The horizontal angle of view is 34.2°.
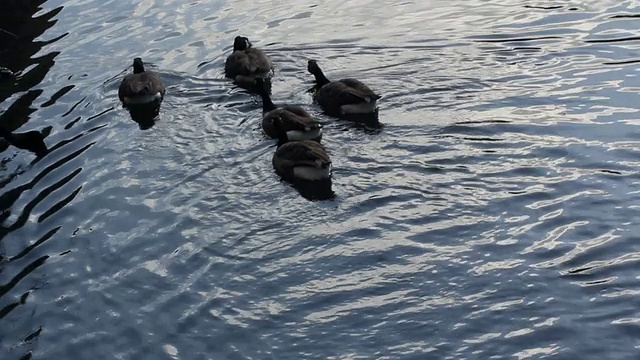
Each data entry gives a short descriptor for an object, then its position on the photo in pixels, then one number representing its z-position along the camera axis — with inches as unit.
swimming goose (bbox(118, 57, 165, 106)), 698.8
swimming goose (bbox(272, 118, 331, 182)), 559.2
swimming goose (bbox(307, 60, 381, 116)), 636.1
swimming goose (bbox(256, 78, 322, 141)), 617.2
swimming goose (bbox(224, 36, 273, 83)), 714.2
